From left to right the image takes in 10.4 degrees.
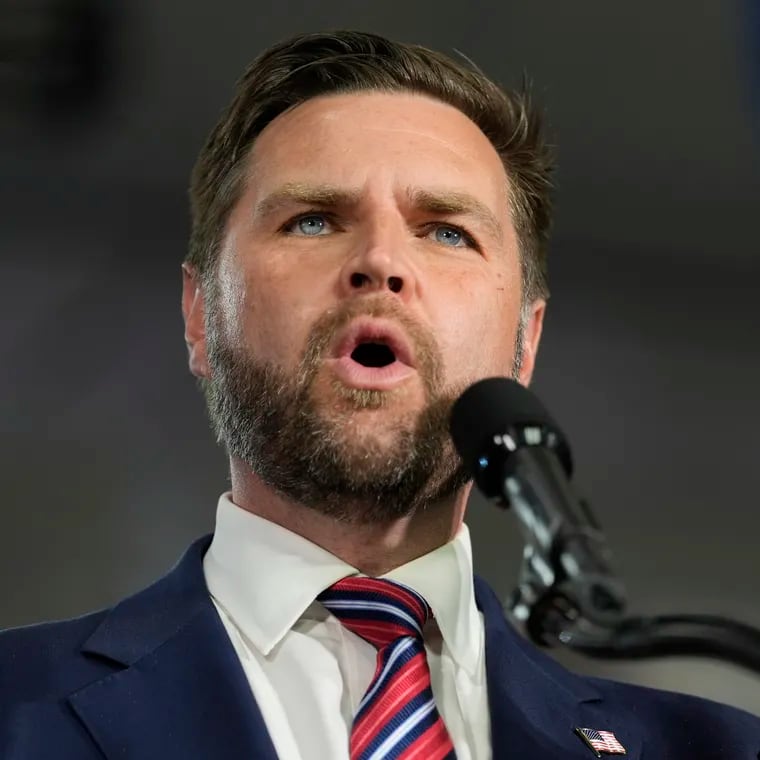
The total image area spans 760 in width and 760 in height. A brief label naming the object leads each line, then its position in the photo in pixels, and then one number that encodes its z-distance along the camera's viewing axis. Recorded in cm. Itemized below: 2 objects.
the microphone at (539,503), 153
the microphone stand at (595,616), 153
